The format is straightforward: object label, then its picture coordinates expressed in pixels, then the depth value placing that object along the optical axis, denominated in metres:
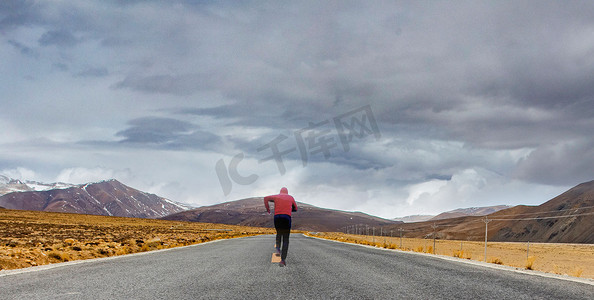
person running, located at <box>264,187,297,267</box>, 12.49
